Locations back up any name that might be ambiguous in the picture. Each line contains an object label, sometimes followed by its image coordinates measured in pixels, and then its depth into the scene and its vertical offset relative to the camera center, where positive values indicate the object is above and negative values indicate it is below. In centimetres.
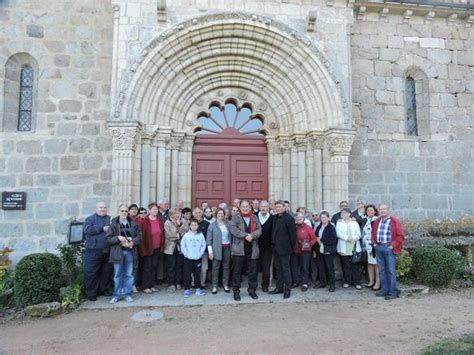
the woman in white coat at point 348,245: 673 -78
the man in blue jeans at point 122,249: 594 -77
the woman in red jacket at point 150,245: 639 -75
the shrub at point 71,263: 650 -112
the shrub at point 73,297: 578 -153
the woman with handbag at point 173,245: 658 -78
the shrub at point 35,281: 578 -127
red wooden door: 859 +77
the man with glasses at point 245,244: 616 -72
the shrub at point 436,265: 666 -113
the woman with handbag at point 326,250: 666 -85
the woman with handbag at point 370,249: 677 -85
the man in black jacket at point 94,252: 609 -84
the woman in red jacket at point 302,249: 670 -85
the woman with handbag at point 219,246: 641 -77
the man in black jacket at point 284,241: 627 -66
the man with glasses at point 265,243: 645 -72
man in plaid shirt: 630 -79
